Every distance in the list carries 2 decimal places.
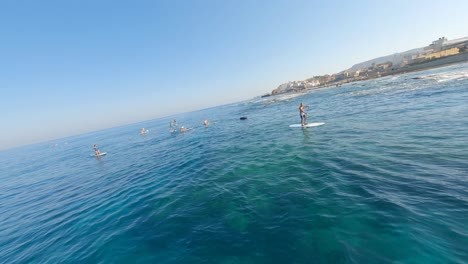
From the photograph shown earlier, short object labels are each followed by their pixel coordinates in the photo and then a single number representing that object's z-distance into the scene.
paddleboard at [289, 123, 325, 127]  23.33
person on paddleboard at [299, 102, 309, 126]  23.67
